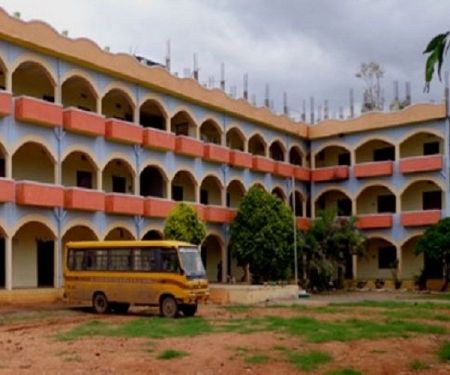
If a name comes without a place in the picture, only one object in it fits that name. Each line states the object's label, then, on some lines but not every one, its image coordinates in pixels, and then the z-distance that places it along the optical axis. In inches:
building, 1068.5
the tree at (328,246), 1441.9
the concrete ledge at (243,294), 1089.4
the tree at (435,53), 162.4
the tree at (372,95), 2140.5
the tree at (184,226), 1122.0
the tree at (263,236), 1364.4
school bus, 834.2
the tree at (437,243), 1400.1
